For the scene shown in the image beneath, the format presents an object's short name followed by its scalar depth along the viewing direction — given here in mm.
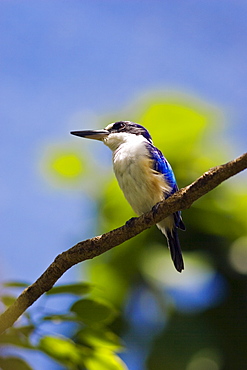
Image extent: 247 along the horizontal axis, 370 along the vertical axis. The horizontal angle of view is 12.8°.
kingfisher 7918
